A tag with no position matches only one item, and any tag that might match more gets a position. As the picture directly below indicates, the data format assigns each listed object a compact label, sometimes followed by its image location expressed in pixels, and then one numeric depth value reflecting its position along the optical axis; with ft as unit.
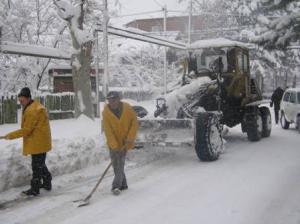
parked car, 56.79
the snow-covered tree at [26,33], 83.61
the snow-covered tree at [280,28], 48.96
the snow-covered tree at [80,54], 58.59
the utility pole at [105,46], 49.88
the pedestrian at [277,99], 68.74
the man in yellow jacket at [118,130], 26.27
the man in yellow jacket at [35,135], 25.71
